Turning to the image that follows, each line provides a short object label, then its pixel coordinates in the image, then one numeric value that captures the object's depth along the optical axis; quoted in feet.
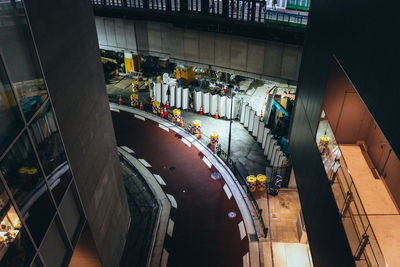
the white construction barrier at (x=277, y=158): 66.69
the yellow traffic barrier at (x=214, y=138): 74.90
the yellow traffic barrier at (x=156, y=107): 90.94
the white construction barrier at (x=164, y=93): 93.09
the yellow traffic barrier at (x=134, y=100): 95.04
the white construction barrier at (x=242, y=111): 82.74
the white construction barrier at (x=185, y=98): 91.76
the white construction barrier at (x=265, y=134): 73.62
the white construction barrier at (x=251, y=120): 79.58
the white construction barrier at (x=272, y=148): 68.66
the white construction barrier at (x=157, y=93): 93.98
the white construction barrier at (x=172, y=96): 92.79
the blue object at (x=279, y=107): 73.90
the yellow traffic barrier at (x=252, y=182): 62.85
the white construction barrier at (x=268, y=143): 70.95
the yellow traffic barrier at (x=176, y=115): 86.26
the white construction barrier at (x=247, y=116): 81.30
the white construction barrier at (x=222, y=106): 85.80
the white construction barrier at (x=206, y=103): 88.80
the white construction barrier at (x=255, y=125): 77.77
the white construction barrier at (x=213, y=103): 87.18
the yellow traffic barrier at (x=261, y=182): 62.85
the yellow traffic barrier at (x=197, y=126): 80.94
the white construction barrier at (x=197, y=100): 89.56
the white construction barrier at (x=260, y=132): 75.93
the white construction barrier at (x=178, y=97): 92.17
